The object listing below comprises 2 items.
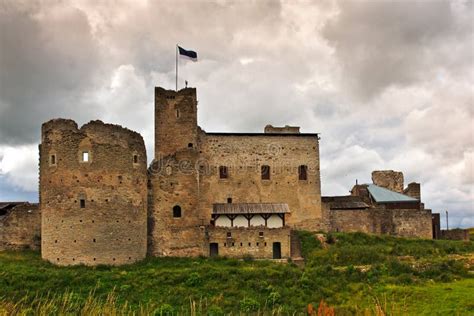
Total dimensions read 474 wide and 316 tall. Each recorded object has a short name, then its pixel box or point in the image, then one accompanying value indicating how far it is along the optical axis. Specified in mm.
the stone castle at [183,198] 39344
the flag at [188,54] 50344
